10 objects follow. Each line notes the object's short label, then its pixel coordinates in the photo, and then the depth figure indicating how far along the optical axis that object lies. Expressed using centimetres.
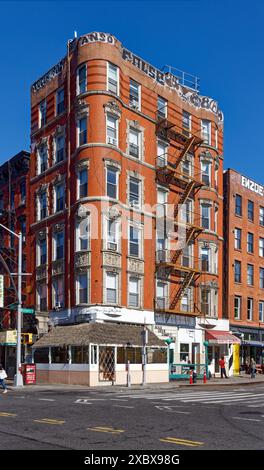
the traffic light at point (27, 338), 3488
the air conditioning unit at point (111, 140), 4194
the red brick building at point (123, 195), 4103
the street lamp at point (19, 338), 3425
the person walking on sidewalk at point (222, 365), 4679
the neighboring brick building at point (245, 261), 5412
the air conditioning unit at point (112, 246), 4066
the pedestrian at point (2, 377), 3071
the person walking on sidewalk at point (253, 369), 4781
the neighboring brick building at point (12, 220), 4930
